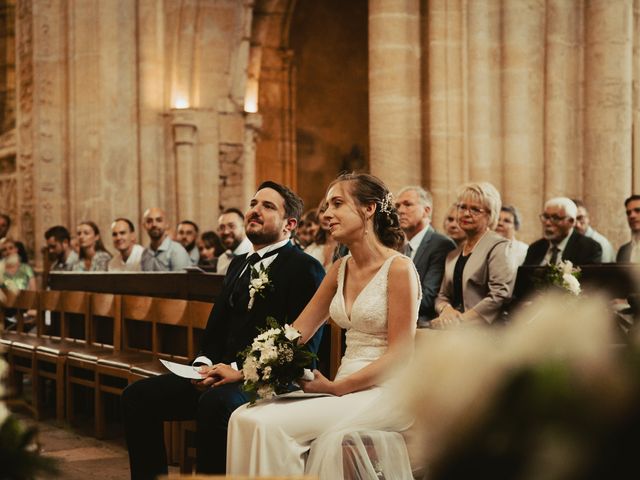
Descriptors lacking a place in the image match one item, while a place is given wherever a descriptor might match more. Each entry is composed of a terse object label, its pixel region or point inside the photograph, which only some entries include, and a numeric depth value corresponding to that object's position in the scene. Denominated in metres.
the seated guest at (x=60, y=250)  10.32
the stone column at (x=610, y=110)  9.45
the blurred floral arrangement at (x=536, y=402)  0.81
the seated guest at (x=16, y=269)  9.00
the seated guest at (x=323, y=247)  7.21
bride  3.30
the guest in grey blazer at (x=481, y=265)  5.15
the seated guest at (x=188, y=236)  10.77
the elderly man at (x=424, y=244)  5.49
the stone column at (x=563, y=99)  9.79
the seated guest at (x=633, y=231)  7.04
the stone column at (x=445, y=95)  9.98
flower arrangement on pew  5.18
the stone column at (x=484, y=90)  9.95
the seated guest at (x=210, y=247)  10.36
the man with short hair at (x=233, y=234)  7.91
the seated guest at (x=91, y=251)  9.80
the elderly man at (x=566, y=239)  6.38
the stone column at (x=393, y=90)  10.02
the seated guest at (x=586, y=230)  8.02
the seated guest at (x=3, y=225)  10.77
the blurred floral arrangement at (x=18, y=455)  1.50
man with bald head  9.45
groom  3.80
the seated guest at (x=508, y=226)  7.72
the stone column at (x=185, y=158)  13.22
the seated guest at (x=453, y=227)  6.55
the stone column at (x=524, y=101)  9.84
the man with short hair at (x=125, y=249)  9.48
